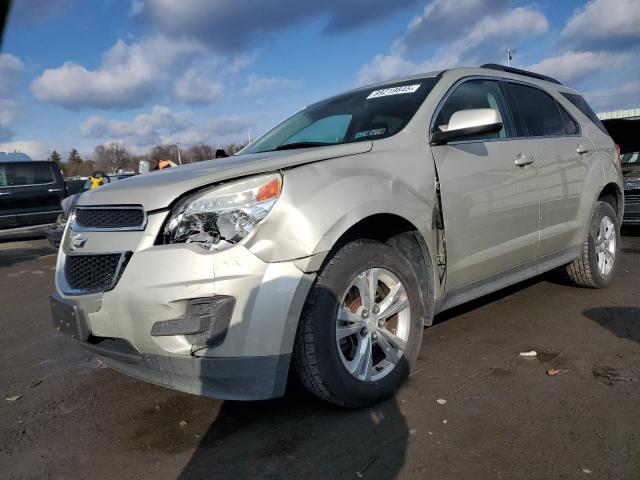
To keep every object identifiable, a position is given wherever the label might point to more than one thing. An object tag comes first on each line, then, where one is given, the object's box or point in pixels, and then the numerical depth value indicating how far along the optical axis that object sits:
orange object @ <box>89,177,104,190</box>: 12.61
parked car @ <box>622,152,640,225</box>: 7.46
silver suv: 2.14
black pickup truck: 11.47
